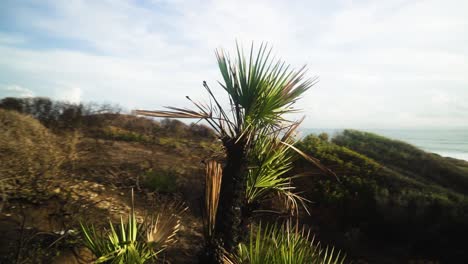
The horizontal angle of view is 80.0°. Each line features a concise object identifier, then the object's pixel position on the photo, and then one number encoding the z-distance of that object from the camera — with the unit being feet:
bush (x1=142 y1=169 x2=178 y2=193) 21.34
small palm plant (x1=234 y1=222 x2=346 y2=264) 8.11
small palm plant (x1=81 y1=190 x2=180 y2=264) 8.55
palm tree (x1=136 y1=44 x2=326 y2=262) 9.70
